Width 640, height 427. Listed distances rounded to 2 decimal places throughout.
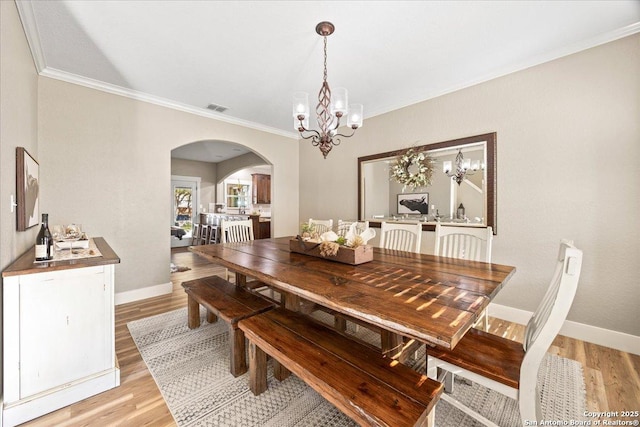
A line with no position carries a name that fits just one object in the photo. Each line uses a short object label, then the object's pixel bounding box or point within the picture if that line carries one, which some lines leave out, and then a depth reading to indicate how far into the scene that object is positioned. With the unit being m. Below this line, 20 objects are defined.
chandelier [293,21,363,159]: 2.13
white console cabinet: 1.46
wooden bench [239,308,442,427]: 0.98
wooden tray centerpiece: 1.86
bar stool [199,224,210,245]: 7.31
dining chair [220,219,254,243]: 3.21
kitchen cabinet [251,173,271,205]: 8.68
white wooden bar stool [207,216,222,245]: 6.70
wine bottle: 1.65
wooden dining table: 1.00
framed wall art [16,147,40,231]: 1.84
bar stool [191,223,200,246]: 7.90
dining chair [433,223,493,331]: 2.18
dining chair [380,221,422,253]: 2.60
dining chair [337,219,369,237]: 3.23
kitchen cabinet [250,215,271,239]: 6.09
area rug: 1.52
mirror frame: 2.87
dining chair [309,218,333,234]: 3.34
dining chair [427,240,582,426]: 1.04
